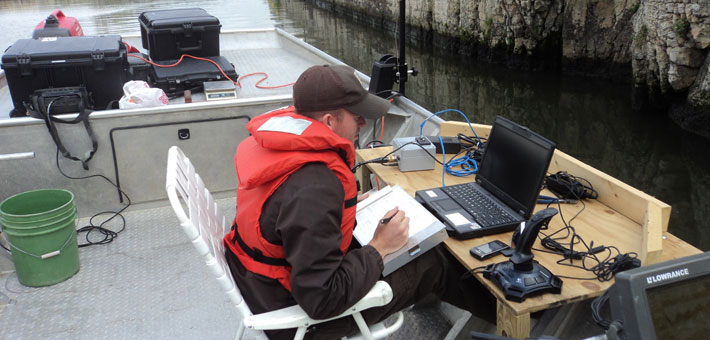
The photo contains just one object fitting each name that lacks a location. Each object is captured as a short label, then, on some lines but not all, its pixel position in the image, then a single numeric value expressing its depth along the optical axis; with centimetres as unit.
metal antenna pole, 409
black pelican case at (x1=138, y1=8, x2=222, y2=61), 489
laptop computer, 206
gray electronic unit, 271
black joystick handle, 170
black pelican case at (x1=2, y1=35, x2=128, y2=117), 370
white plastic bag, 388
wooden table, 172
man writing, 158
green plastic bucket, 299
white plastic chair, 166
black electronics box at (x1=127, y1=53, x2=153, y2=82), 484
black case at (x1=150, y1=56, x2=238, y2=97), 454
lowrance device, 101
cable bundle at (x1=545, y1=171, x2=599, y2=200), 235
